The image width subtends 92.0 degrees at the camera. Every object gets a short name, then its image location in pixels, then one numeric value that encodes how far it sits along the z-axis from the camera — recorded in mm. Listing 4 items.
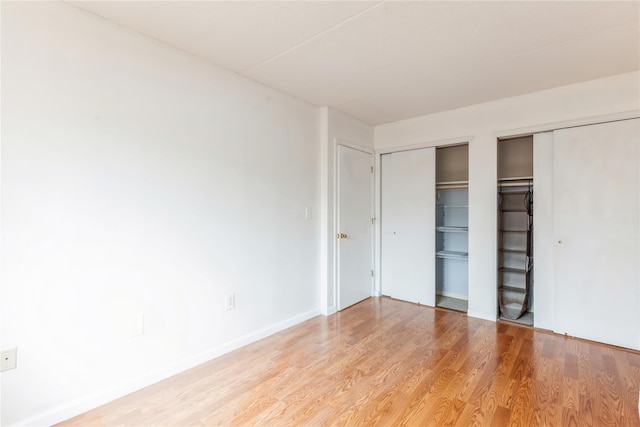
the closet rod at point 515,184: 3305
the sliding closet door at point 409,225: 3799
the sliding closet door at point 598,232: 2602
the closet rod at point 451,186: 3838
